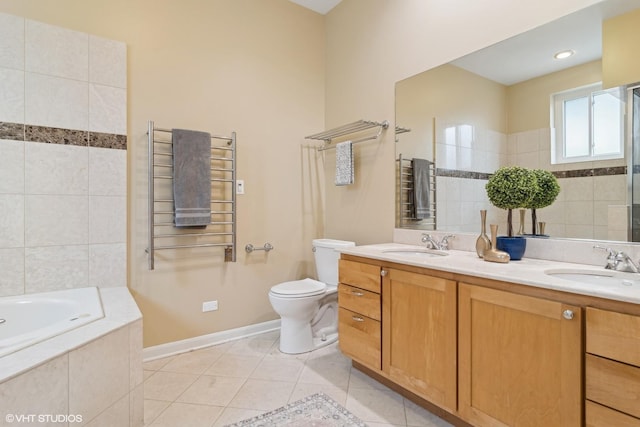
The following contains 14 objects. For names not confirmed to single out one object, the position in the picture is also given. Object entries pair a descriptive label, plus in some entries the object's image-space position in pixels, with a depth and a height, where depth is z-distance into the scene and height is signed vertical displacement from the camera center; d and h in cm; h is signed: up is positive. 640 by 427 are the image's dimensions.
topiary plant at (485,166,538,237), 162 +12
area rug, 159 -103
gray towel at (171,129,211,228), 229 +25
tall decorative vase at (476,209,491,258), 167 -17
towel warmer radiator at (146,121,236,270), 226 +10
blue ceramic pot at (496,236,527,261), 163 -18
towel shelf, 252 +69
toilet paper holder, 272 -30
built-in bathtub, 109 -60
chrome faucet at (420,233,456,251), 205 -20
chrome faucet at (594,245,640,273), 132 -21
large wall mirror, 146 +49
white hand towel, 267 +40
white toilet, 233 -69
